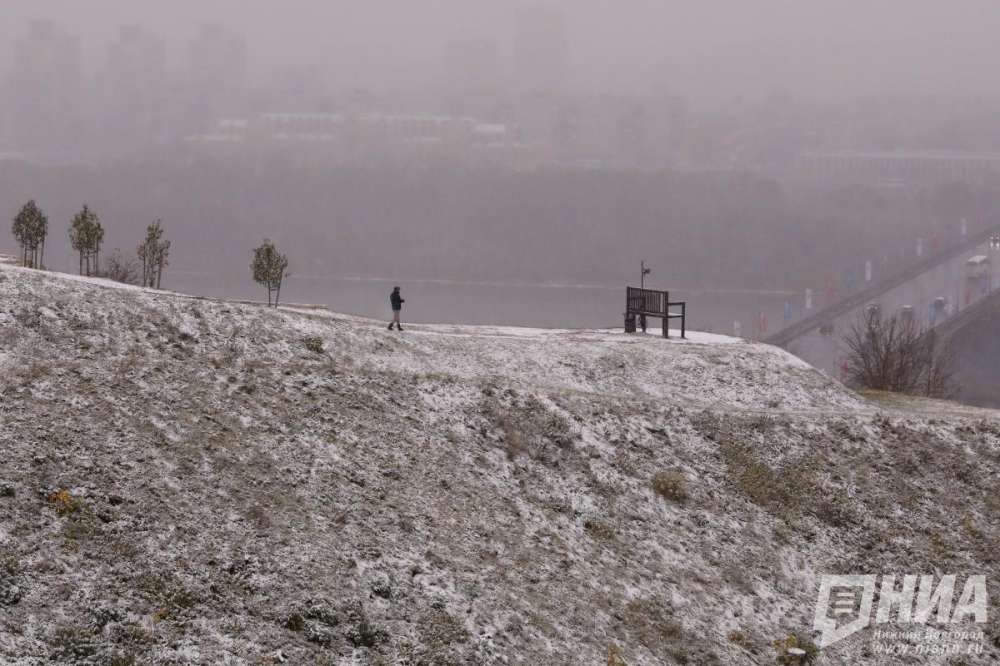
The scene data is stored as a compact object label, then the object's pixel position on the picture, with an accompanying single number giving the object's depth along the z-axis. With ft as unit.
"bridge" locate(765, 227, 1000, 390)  561.84
